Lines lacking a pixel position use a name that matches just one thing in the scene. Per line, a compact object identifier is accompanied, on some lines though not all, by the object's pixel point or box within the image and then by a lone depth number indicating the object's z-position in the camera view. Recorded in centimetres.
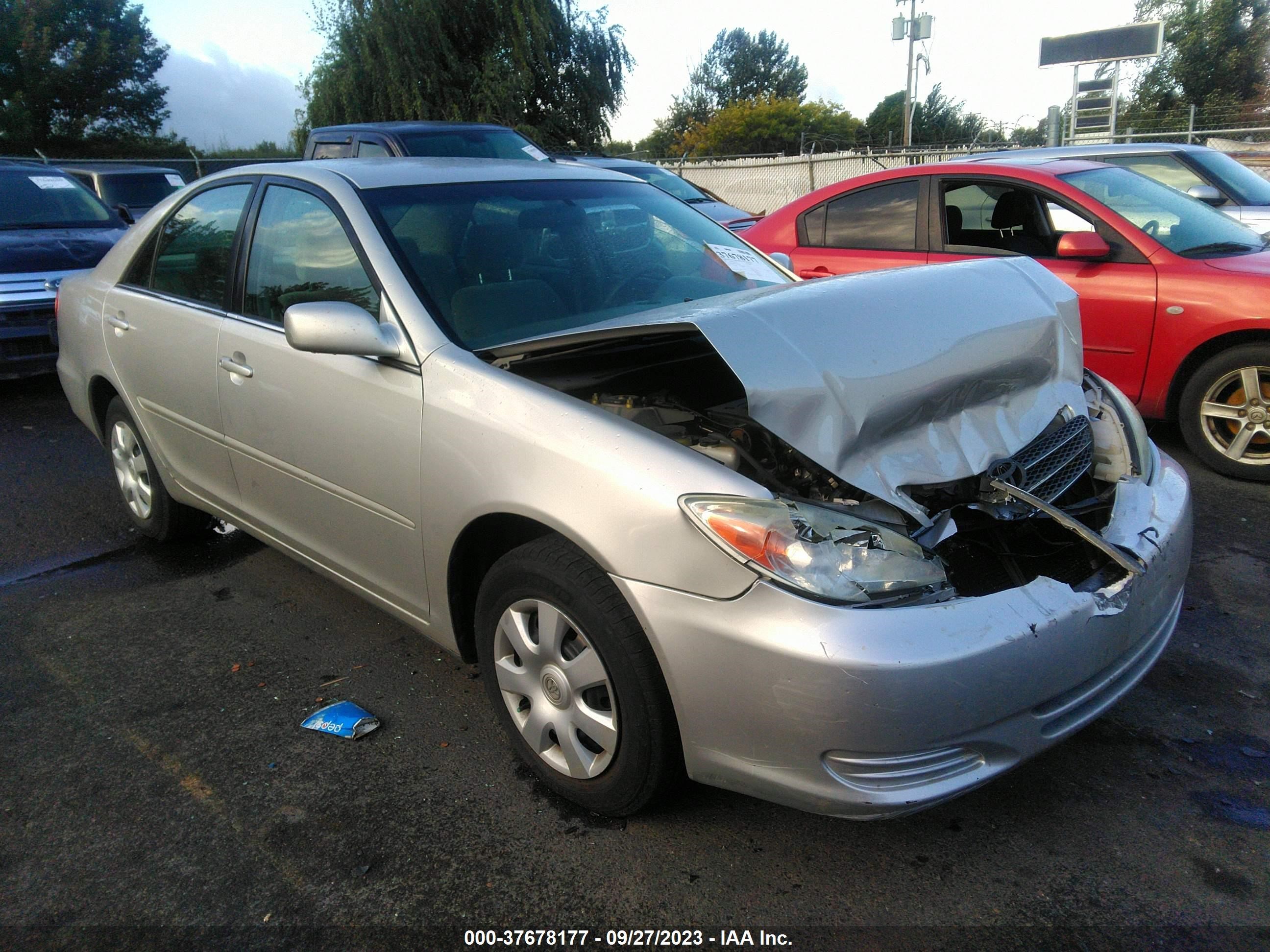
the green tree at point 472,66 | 2519
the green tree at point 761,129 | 6562
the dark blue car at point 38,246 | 728
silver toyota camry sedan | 201
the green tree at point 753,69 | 9044
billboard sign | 1995
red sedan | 474
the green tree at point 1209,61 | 3744
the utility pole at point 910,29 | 2839
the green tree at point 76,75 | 3522
